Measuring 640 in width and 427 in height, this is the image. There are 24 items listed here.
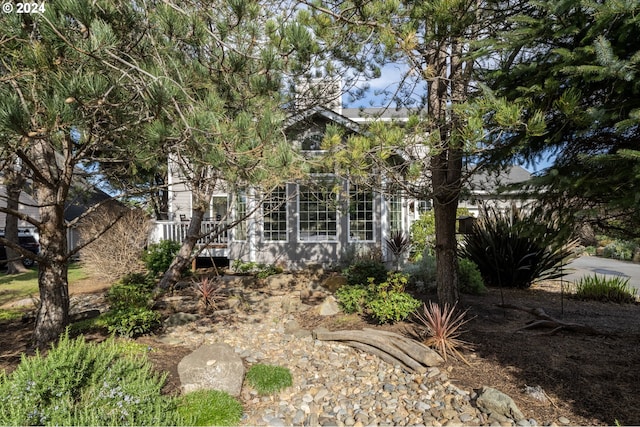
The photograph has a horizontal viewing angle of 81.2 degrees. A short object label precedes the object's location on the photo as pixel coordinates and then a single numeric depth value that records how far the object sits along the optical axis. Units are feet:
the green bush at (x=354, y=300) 19.45
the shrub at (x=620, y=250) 48.78
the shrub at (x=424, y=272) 25.29
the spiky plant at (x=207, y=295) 20.93
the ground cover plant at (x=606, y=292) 24.70
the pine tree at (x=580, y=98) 8.55
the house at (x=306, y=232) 32.89
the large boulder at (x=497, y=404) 10.25
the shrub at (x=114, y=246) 29.99
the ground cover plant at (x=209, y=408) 10.33
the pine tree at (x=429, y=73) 12.49
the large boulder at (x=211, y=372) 12.23
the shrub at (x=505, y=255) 26.94
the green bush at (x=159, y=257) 30.49
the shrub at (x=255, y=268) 29.61
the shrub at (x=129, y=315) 15.66
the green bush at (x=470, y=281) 24.36
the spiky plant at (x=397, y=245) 31.94
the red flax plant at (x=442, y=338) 14.24
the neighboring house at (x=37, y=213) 48.56
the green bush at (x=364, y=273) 24.20
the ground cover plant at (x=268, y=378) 12.72
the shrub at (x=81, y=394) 8.82
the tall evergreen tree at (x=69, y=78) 8.10
